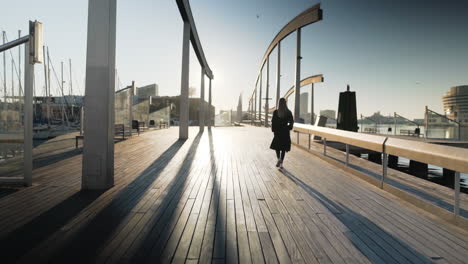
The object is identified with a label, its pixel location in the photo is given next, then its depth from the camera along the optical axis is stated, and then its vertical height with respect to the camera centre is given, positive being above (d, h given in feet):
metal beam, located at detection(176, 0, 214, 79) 37.49 +17.40
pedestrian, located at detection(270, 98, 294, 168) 19.24 +0.09
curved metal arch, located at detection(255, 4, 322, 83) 46.56 +22.45
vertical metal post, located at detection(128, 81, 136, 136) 45.39 +3.92
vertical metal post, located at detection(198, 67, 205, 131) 64.66 +5.67
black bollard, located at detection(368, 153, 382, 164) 37.32 -4.20
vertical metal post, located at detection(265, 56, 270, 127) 92.32 +14.21
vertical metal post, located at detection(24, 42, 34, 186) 12.32 +0.42
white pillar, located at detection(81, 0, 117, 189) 12.35 +1.59
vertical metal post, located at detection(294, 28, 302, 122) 53.52 +10.36
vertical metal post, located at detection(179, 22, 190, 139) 40.81 +6.26
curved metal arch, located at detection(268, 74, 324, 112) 74.93 +15.44
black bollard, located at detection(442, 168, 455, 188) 30.48 -5.86
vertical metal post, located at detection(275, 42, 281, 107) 71.87 +15.47
